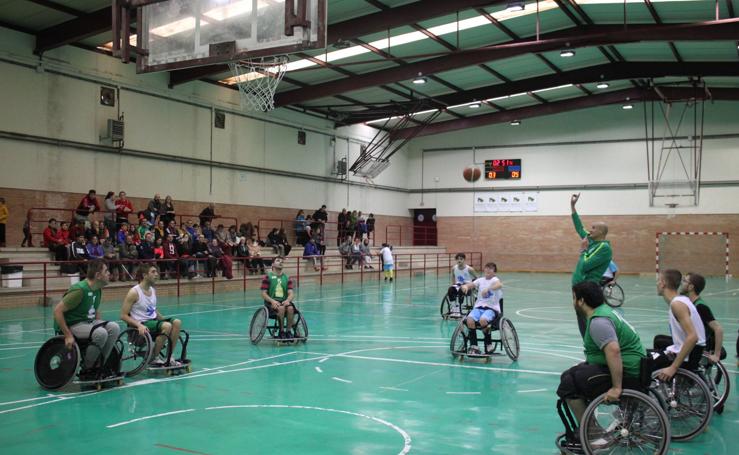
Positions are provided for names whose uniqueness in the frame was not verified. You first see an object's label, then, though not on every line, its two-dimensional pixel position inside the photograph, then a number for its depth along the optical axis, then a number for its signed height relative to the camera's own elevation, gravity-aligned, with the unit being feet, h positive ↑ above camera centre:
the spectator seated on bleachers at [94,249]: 56.59 -1.02
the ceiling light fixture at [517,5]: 58.18 +20.90
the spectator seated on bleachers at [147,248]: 60.64 -0.98
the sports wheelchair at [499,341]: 30.66 -4.80
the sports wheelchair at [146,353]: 26.35 -4.73
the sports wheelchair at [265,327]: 35.14 -4.86
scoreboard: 114.62 +12.29
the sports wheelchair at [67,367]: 23.99 -4.82
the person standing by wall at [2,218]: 56.54 +1.63
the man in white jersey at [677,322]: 19.08 -2.46
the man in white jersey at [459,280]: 44.40 -2.80
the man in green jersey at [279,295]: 34.78 -3.06
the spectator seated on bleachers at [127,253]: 59.98 -1.43
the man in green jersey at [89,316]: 24.09 -2.95
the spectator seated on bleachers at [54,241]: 56.44 -0.35
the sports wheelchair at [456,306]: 45.24 -4.62
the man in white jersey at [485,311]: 30.48 -3.39
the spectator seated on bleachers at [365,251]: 93.20 -1.81
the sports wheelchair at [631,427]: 15.65 -4.53
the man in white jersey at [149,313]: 26.86 -3.16
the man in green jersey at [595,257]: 24.56 -0.67
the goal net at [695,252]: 99.09 -1.83
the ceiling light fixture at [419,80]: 78.02 +20.13
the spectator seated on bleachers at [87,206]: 61.67 +2.98
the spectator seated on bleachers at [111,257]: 58.54 -1.75
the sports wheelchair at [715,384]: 21.38 -4.72
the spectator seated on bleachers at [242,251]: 73.36 -1.46
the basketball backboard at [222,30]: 29.35 +9.92
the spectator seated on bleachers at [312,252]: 84.43 -1.77
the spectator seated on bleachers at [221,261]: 68.59 -2.45
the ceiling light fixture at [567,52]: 70.90 +20.28
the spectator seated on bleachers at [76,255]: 55.31 -1.52
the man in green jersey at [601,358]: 15.75 -2.94
